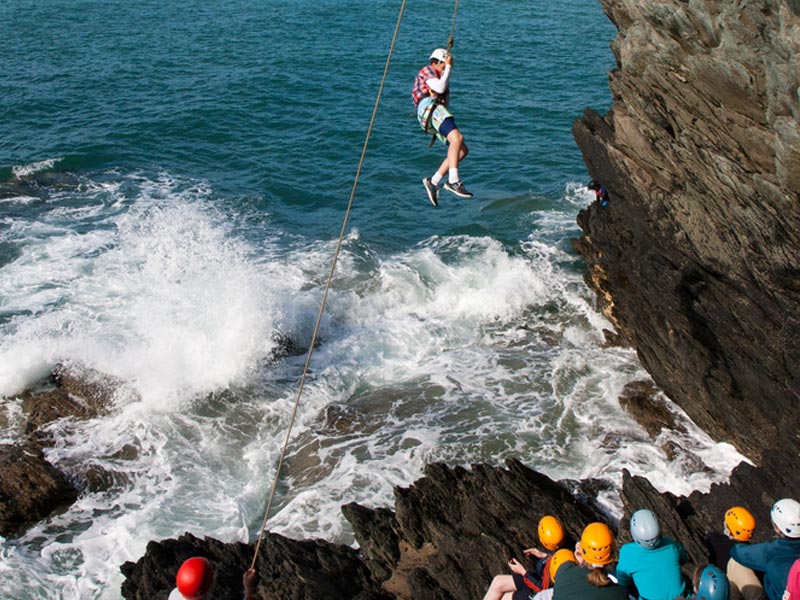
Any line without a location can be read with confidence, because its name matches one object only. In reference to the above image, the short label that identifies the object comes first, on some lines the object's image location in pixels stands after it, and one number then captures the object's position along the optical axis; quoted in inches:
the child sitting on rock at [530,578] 365.7
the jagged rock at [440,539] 450.6
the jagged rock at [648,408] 650.8
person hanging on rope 517.3
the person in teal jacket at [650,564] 328.5
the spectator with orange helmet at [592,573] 301.4
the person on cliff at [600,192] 754.8
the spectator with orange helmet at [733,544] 347.3
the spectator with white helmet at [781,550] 328.2
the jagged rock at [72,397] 669.3
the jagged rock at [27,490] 558.6
